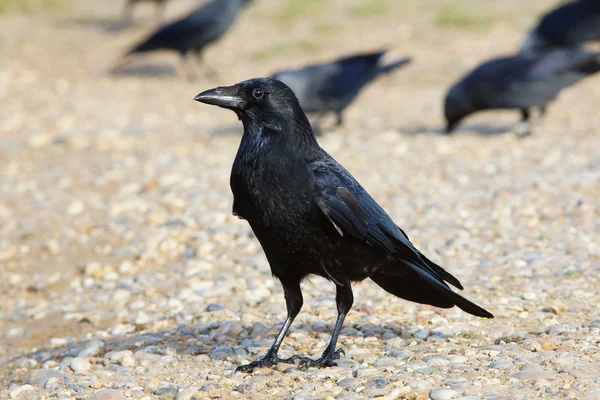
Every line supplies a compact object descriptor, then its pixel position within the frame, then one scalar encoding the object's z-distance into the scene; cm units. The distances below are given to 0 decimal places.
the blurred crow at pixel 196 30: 2514
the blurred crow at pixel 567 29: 2406
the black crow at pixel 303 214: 732
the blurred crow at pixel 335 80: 1906
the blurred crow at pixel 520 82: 1852
